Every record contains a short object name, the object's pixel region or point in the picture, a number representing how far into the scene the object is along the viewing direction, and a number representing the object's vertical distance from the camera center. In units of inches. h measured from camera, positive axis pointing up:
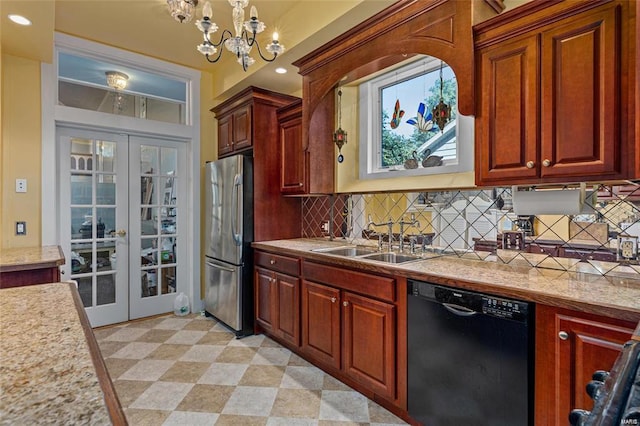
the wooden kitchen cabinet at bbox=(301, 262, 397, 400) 79.1 -30.8
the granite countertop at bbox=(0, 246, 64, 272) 80.3 -12.3
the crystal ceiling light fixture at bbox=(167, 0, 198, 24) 74.1 +45.8
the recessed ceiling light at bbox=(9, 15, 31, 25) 89.5 +52.8
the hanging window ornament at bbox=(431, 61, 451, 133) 92.0 +27.1
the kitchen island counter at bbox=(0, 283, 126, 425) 20.6 -12.7
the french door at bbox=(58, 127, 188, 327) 132.3 -3.9
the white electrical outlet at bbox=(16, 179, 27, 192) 117.0 +9.5
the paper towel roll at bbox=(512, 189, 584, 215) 65.1 +1.8
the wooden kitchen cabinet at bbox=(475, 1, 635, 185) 54.9 +21.5
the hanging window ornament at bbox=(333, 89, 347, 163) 120.6 +27.3
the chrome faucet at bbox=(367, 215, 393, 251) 108.0 -6.2
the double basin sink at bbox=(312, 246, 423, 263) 99.3 -13.4
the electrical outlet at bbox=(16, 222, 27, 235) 117.0 -5.7
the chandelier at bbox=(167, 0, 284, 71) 74.6 +43.5
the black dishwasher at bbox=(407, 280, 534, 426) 57.0 -28.1
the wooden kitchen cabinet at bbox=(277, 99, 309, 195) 125.3 +22.6
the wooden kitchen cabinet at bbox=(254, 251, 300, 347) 108.7 -29.7
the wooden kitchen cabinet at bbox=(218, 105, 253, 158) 133.8 +34.5
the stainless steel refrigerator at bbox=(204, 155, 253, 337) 126.7 -12.6
